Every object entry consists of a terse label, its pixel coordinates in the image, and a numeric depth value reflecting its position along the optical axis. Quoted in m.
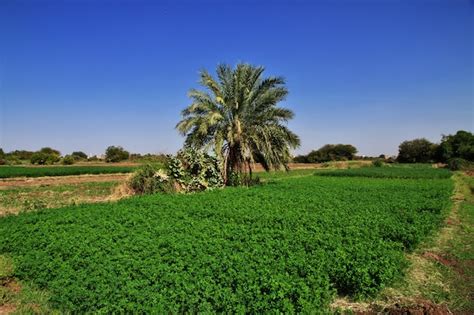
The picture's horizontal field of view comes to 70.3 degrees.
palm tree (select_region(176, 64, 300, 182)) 19.27
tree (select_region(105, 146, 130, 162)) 61.25
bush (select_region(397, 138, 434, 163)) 69.25
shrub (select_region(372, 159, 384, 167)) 55.94
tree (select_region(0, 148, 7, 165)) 47.74
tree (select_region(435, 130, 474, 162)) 53.62
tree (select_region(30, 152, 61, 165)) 49.41
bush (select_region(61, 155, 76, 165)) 50.44
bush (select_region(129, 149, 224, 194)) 16.75
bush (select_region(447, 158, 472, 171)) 45.09
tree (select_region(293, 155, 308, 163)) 77.94
